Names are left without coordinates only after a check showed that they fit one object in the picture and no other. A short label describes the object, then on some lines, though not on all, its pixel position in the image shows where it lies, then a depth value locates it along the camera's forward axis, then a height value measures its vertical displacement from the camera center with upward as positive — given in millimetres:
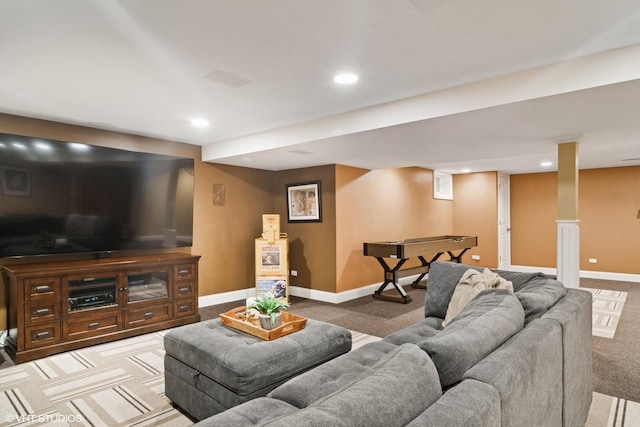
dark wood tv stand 3260 -858
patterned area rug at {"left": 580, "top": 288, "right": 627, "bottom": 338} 4055 -1258
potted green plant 2459 -652
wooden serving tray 2393 -762
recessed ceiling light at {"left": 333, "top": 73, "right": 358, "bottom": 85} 2682 +1036
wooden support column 3738 -51
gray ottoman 2008 -865
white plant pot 2453 -715
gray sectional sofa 958 -515
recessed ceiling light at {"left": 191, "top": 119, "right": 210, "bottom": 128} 3850 +1010
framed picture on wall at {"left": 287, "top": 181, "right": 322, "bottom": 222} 5594 +220
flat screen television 3524 +188
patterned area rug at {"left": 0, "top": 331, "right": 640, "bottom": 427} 2322 -1295
